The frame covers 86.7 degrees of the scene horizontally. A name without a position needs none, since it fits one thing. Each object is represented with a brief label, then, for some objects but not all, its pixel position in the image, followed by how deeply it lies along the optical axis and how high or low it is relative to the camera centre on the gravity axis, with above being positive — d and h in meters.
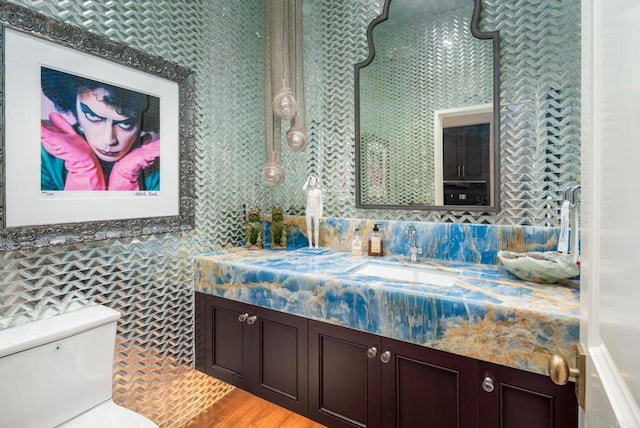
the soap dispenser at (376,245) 1.98 -0.20
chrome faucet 1.83 -0.19
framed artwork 1.28 +0.34
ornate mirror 1.74 +0.56
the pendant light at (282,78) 2.11 +0.86
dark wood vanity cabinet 1.10 -0.66
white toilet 1.18 -0.61
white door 0.43 +0.00
